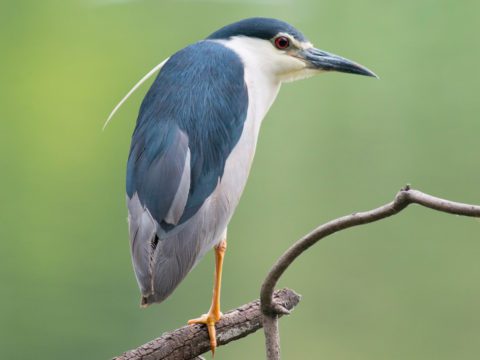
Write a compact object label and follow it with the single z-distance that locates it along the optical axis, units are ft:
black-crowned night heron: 27.50
